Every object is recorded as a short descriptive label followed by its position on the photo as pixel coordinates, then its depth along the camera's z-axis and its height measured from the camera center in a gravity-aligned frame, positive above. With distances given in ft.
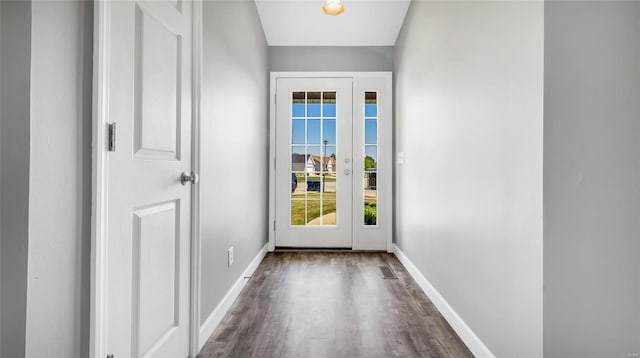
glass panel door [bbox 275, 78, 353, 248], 12.50 +0.59
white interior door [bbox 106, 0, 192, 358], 3.52 -0.01
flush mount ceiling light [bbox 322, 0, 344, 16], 8.86 +4.56
